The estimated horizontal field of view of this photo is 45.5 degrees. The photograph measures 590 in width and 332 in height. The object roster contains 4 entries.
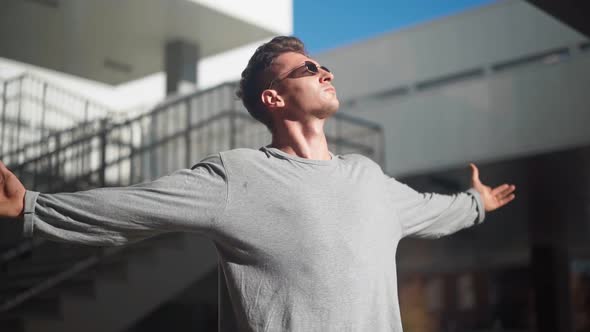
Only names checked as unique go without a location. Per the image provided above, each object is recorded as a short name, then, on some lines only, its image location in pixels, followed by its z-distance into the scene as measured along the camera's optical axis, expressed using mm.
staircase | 5555
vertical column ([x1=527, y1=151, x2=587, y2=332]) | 9750
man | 1647
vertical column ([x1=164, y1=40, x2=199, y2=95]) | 10922
